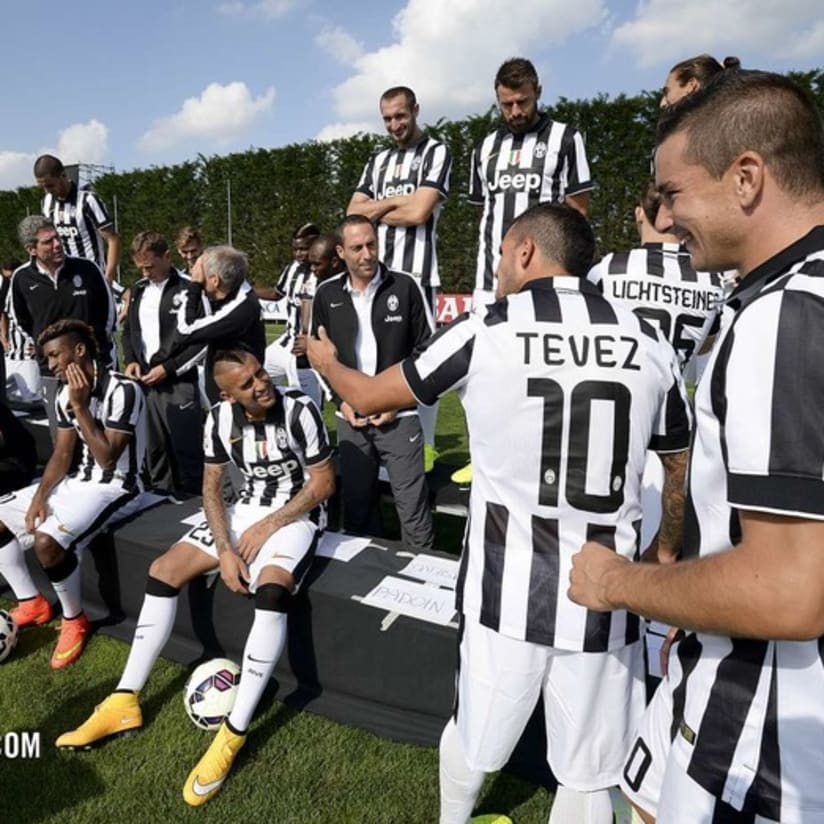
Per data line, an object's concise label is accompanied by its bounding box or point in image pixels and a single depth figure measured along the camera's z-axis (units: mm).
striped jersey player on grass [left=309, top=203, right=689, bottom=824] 1731
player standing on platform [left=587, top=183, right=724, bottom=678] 2752
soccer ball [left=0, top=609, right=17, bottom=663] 3401
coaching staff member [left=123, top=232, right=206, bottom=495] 4980
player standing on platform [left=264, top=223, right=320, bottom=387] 6531
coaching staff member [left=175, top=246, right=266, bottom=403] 4734
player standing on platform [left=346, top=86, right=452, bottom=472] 4234
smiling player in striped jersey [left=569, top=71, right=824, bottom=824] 890
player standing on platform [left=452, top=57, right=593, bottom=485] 3719
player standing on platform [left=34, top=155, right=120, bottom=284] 6262
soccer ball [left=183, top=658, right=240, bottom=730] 2863
